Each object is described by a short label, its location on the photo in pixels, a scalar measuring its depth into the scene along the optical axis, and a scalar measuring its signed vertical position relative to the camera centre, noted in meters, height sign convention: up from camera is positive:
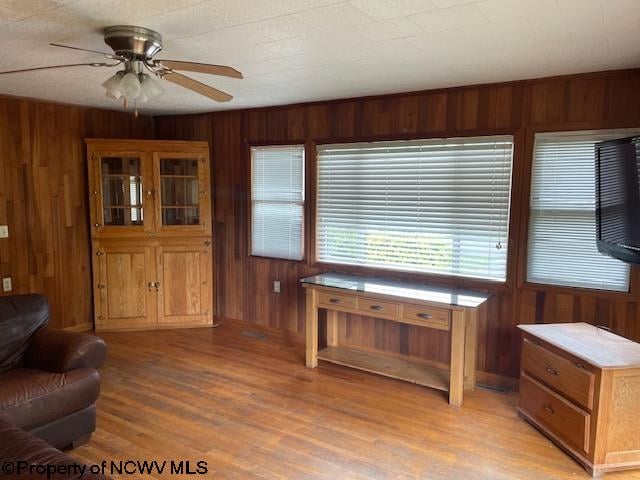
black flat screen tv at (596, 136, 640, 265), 2.53 +0.02
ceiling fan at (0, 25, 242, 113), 2.25 +0.66
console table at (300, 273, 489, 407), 3.22 -0.86
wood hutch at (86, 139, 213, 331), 4.69 -0.35
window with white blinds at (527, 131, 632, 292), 3.12 -0.12
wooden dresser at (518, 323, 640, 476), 2.43 -1.08
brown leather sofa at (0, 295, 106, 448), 2.38 -1.00
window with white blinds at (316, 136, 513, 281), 3.48 -0.05
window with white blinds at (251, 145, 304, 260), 4.50 -0.03
